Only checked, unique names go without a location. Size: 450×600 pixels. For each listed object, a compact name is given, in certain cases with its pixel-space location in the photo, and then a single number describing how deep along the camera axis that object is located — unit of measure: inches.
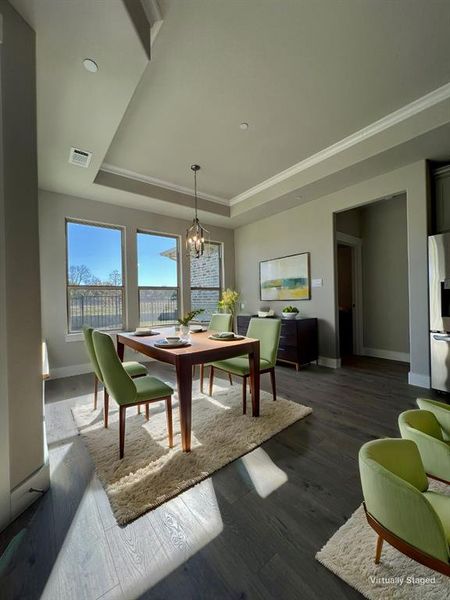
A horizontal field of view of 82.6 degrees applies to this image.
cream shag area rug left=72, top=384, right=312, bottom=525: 59.6
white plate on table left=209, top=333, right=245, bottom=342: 96.8
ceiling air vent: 112.6
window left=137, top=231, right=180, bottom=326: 185.2
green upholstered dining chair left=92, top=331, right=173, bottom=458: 70.4
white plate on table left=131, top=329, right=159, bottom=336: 114.6
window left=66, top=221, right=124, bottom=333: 159.2
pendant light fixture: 128.7
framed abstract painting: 174.9
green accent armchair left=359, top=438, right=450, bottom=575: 31.0
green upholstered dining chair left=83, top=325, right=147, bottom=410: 89.2
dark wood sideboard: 156.1
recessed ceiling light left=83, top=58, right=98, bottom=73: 71.7
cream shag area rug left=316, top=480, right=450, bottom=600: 38.3
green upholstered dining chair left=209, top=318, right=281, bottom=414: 100.5
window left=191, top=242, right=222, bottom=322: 211.8
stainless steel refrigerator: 112.0
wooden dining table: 72.1
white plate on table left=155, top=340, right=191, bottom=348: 84.8
